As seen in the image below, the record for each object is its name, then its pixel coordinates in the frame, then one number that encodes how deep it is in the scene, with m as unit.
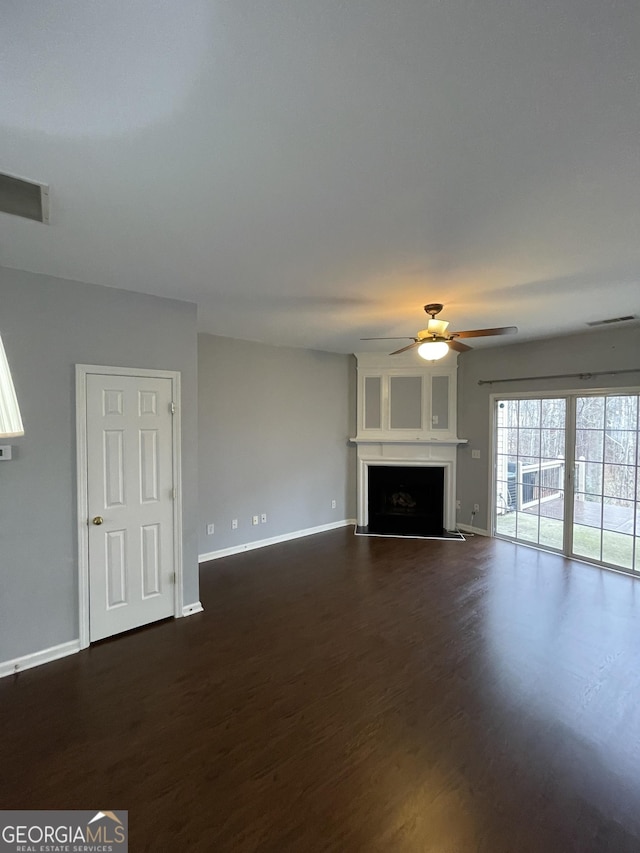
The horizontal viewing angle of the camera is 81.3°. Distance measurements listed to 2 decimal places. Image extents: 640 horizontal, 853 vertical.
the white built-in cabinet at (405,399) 5.73
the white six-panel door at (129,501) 2.85
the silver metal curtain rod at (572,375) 4.27
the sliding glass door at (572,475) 4.25
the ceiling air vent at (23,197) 1.61
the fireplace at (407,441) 5.73
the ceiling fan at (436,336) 3.05
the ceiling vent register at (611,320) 3.74
